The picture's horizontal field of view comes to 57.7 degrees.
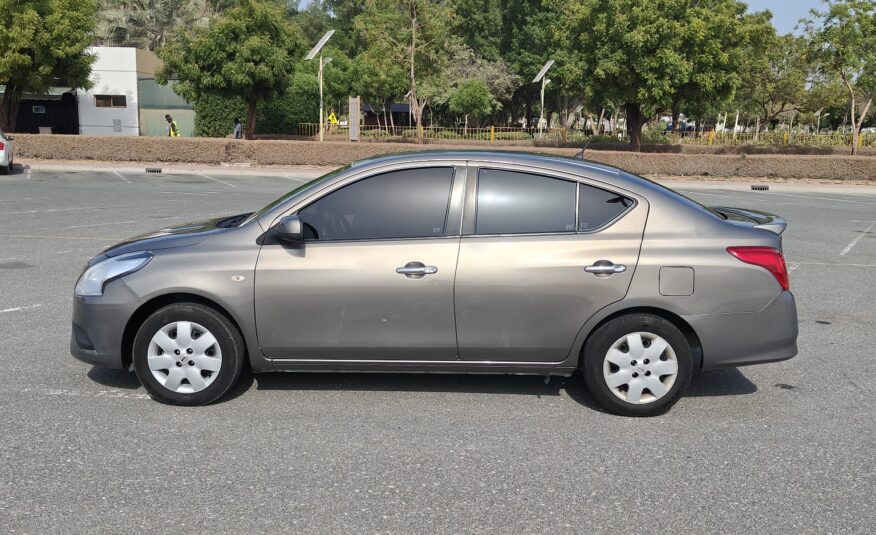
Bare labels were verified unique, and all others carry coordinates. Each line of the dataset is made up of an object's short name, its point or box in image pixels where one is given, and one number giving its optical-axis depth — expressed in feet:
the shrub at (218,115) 133.08
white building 132.67
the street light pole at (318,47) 98.10
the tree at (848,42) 105.60
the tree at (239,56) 106.01
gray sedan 15.66
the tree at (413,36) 135.85
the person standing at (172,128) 109.53
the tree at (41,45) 98.63
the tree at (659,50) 101.14
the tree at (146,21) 198.40
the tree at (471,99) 160.56
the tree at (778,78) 149.48
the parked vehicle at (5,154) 71.20
